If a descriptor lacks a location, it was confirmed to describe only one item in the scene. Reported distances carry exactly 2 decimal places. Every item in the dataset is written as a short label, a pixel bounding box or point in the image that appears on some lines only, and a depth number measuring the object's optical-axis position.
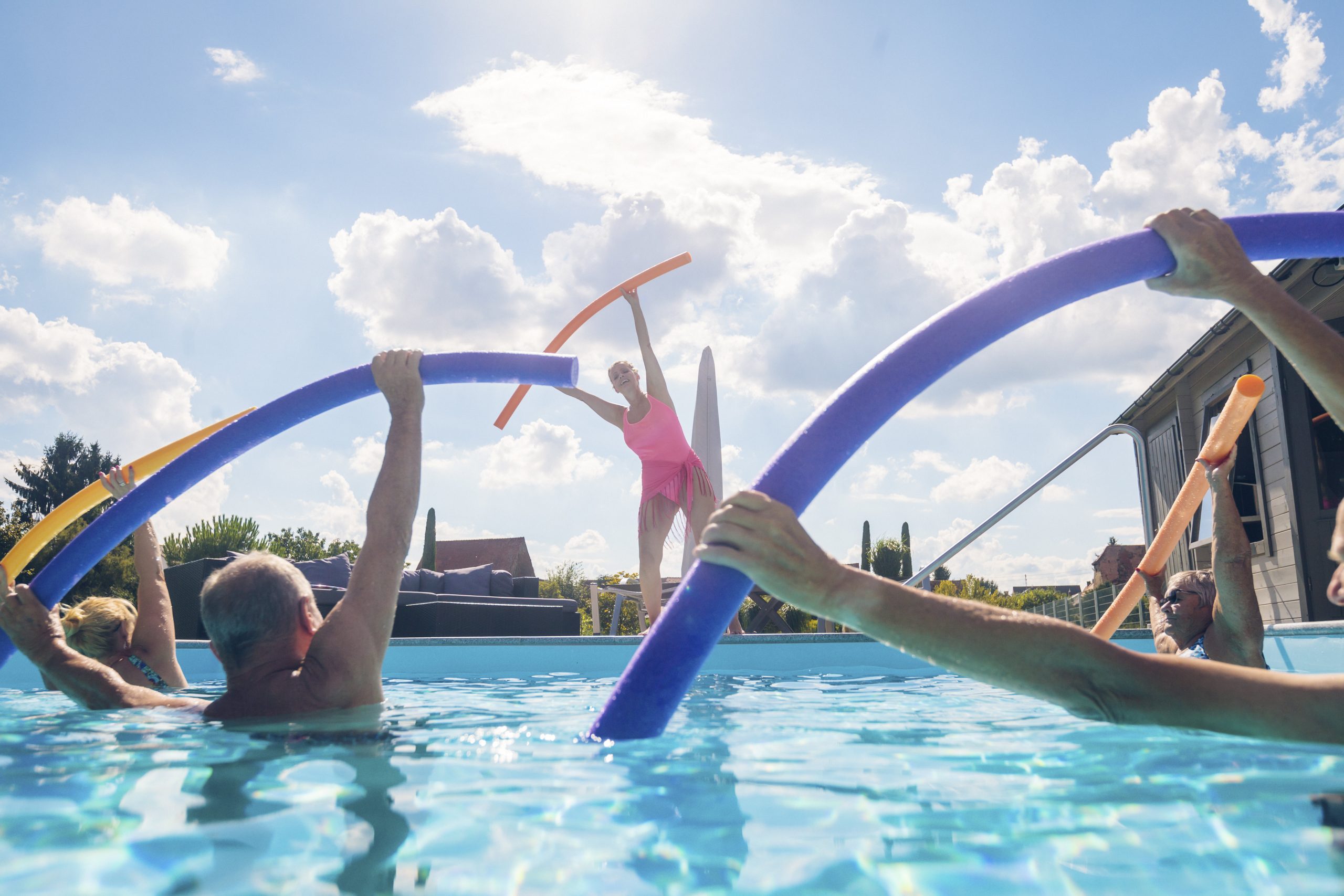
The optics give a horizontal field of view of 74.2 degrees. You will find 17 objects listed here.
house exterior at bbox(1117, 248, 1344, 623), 9.58
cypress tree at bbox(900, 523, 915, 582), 31.25
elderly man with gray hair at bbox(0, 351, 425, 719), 2.74
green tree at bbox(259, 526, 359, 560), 35.94
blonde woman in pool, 4.16
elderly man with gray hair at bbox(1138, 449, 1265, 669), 4.07
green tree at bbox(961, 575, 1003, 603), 25.39
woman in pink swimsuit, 7.46
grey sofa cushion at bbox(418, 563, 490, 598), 12.23
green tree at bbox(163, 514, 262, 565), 29.64
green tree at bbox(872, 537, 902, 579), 30.36
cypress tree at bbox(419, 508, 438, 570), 35.25
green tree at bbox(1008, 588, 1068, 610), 37.02
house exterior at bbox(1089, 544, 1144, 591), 15.83
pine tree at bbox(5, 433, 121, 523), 46.16
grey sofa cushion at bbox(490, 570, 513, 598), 13.41
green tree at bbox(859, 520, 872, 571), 33.19
